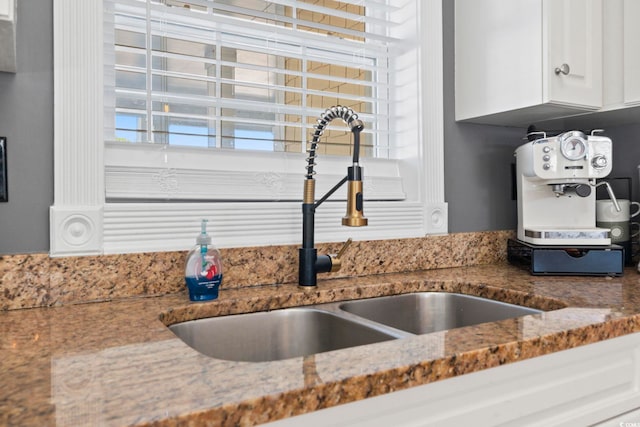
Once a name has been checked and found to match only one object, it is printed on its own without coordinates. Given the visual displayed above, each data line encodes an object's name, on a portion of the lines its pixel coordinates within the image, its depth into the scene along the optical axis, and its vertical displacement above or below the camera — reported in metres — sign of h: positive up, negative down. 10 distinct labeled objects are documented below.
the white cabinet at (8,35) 0.73 +0.29
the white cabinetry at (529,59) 1.56 +0.49
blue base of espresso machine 1.57 -0.16
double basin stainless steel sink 1.17 -0.29
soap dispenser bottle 1.22 -0.15
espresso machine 1.55 +0.06
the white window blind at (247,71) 1.42 +0.44
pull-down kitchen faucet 1.29 +0.01
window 1.24 +0.28
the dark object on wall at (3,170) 1.15 +0.09
